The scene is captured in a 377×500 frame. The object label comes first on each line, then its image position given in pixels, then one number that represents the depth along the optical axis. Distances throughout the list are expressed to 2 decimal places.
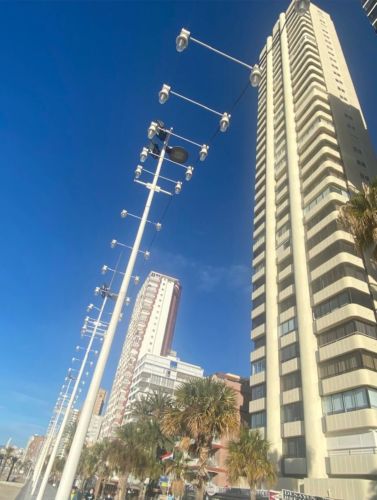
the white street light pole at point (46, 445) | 55.30
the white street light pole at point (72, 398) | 30.03
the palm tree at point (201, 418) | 24.02
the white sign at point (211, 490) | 32.51
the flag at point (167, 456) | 31.40
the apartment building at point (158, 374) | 107.25
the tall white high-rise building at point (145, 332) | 129.62
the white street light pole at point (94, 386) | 8.14
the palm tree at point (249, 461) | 24.00
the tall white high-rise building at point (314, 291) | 30.77
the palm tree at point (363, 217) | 15.86
